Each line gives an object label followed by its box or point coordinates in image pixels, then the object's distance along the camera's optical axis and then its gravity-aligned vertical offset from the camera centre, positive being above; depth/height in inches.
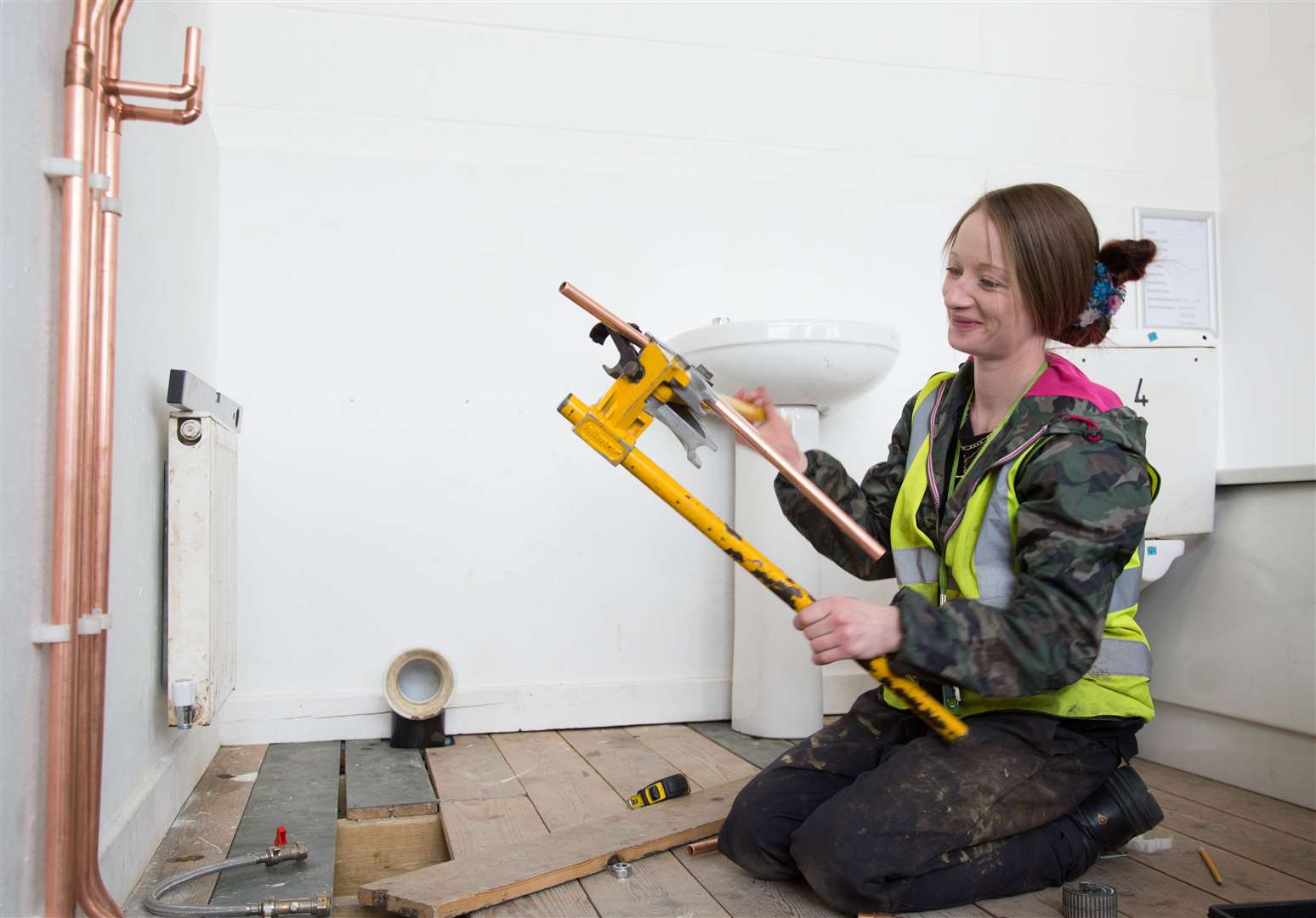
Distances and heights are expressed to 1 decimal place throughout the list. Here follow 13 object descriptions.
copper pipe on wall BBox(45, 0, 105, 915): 40.6 -0.2
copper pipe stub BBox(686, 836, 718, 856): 62.4 -21.6
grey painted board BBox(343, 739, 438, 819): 70.1 -22.1
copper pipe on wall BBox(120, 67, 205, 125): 45.6 +16.0
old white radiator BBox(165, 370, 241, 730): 64.4 -5.0
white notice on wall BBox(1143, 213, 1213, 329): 117.0 +22.7
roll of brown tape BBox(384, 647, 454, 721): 89.5 -18.0
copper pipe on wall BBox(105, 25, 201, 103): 44.1 +16.6
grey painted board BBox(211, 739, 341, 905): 54.5 -21.6
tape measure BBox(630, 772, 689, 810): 70.1 -20.7
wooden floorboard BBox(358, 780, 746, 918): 52.7 -21.0
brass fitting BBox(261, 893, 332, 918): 49.8 -20.4
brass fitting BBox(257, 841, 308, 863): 56.6 -20.1
